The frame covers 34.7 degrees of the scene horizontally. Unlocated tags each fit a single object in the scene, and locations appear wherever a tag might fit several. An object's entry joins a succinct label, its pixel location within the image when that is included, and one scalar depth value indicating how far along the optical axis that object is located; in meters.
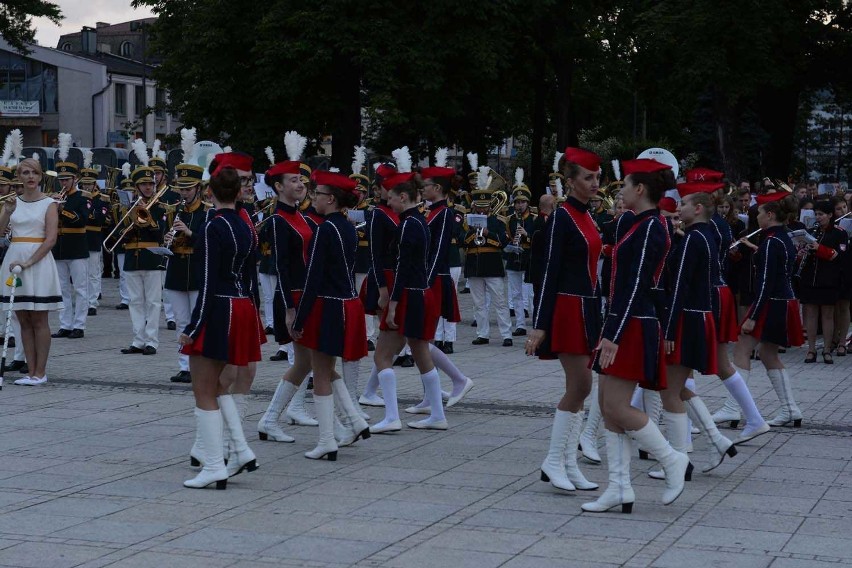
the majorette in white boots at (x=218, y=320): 8.11
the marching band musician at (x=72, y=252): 16.86
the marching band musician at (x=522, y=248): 17.98
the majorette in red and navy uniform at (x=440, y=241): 11.23
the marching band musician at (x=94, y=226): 19.28
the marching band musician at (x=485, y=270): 17.27
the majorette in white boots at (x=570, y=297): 7.97
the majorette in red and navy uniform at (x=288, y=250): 9.38
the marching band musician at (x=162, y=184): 16.02
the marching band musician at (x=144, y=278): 15.20
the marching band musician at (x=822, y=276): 15.99
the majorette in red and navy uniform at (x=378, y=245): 10.47
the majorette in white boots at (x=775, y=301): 10.66
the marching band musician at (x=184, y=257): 13.00
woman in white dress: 12.57
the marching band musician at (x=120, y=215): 19.65
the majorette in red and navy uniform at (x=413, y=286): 10.21
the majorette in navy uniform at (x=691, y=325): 8.42
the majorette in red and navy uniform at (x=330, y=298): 8.96
